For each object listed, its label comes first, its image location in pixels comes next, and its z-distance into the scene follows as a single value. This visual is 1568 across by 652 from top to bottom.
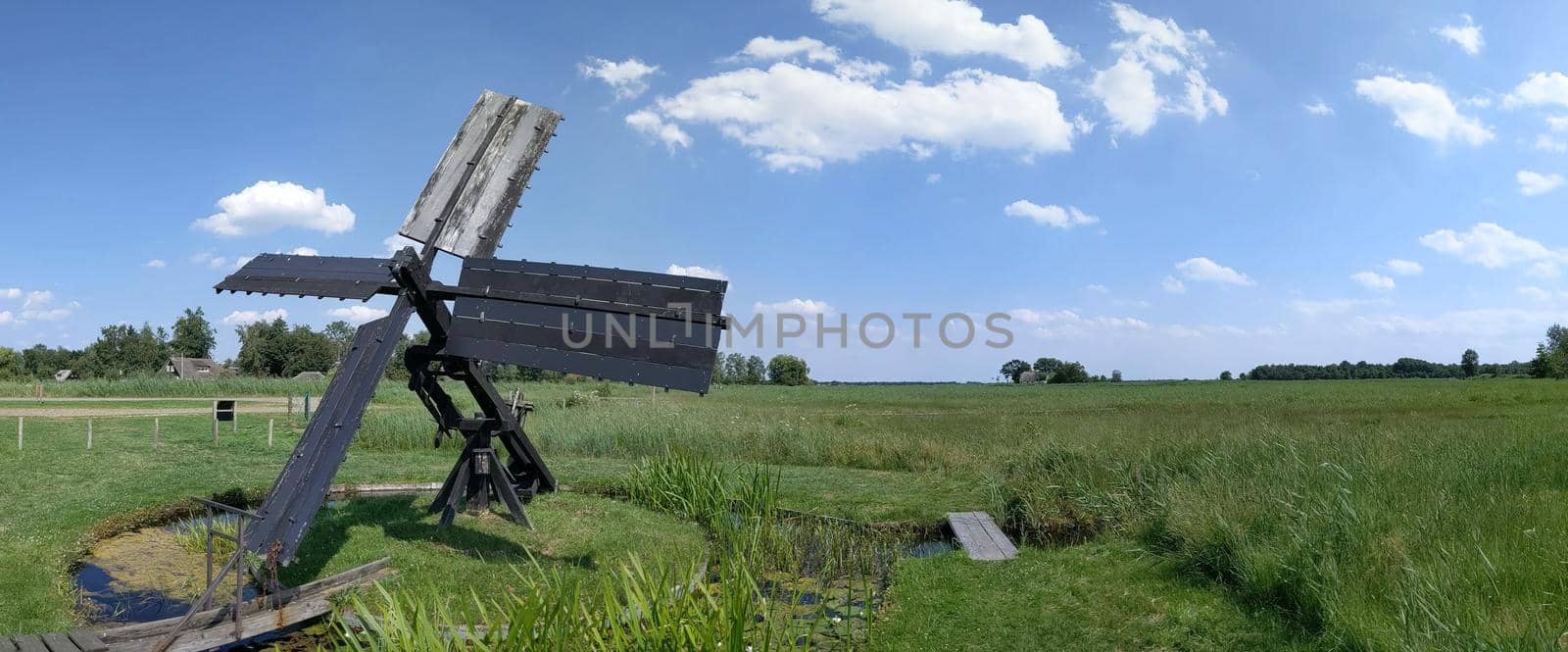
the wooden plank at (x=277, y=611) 5.95
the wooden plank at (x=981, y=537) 9.43
